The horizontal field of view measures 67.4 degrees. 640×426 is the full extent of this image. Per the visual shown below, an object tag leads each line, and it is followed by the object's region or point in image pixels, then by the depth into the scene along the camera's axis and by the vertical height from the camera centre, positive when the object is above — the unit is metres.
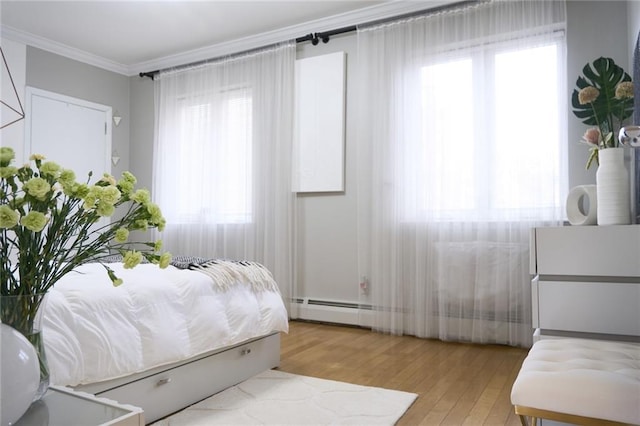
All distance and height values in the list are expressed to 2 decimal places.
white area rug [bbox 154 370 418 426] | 1.99 -0.81
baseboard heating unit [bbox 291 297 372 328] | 3.89 -0.73
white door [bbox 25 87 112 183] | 4.60 +0.95
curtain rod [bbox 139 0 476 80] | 3.61 +1.67
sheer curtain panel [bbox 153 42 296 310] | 4.31 +0.65
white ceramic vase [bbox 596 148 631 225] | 2.12 +0.17
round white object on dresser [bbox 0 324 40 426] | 0.85 -0.27
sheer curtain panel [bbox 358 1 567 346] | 3.27 +0.46
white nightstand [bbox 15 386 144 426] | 0.90 -0.37
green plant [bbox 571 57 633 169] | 2.52 +0.71
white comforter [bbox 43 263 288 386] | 1.65 -0.39
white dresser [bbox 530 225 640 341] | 1.92 -0.23
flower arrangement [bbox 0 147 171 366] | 0.93 +0.00
